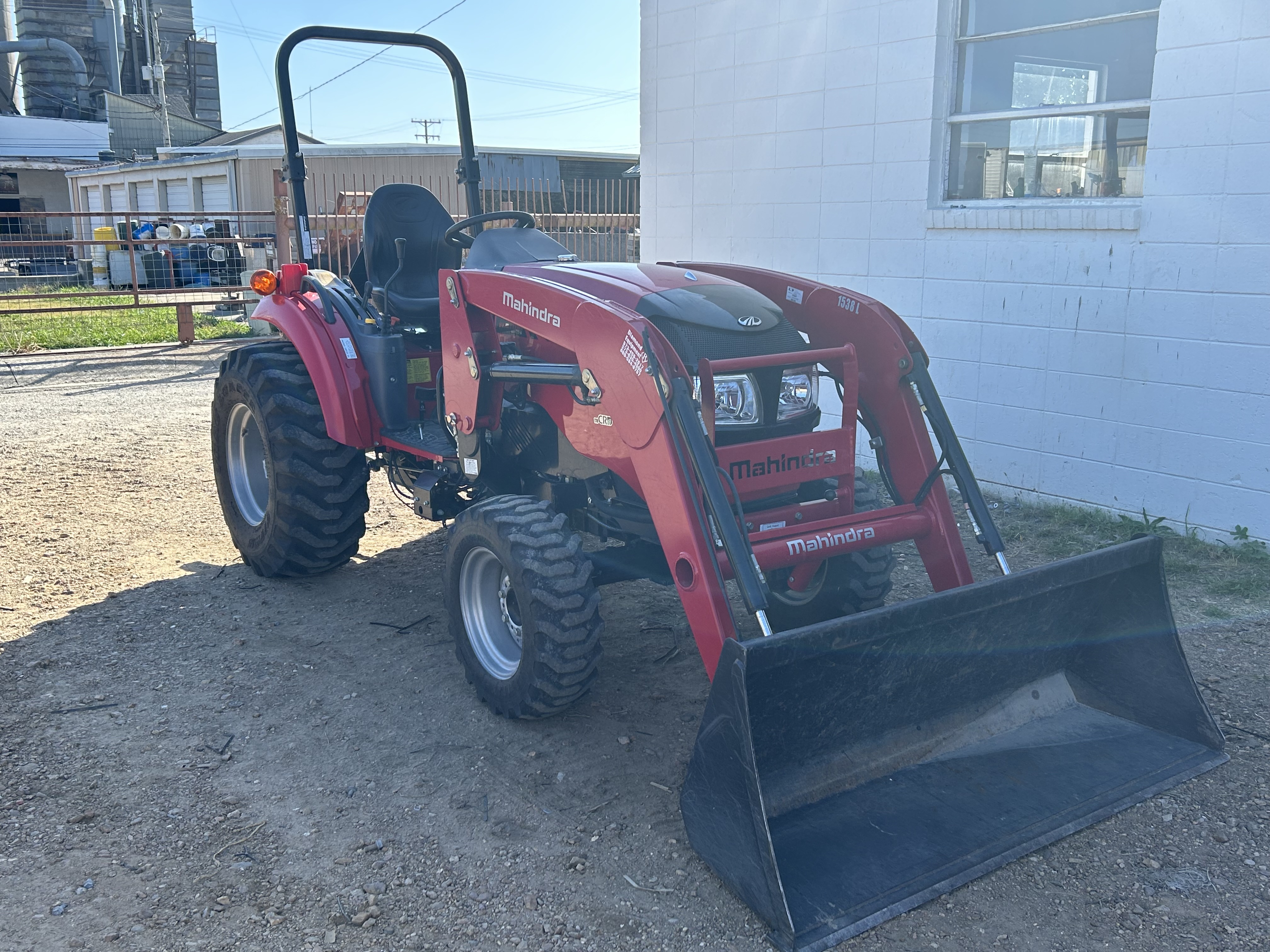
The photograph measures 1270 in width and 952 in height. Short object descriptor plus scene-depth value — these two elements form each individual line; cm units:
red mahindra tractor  293
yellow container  2266
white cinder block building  532
